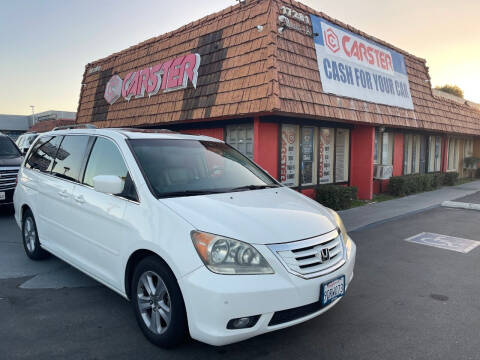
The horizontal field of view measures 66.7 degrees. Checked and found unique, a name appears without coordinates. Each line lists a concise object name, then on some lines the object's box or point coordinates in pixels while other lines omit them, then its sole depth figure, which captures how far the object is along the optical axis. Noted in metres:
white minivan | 2.62
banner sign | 9.73
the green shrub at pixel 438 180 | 14.93
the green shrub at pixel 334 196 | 9.67
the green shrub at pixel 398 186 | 12.66
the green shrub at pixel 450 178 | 16.36
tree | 67.47
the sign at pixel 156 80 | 10.23
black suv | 8.19
